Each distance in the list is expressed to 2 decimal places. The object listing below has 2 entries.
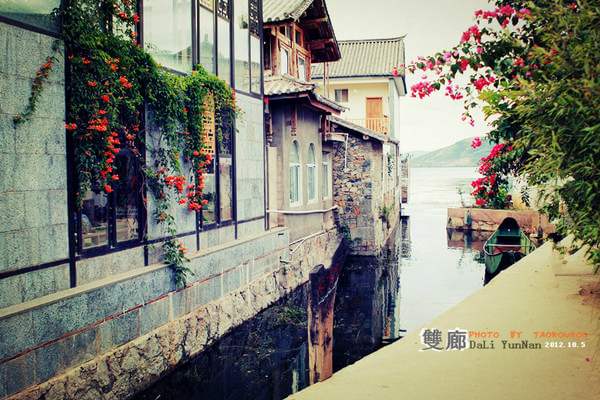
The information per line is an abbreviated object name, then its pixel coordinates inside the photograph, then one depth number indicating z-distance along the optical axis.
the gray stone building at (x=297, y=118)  14.95
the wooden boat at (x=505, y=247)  17.88
